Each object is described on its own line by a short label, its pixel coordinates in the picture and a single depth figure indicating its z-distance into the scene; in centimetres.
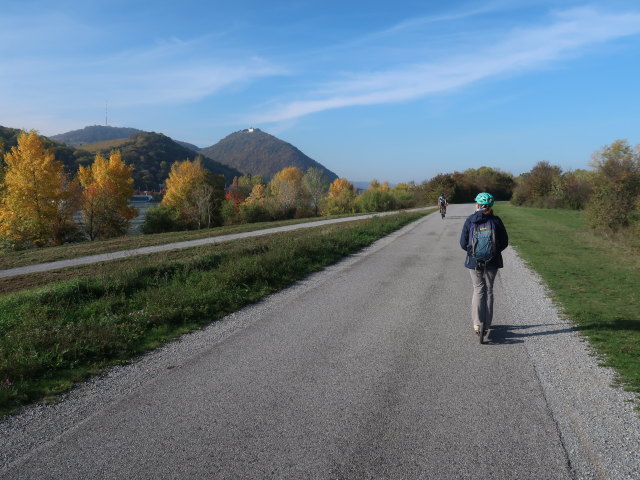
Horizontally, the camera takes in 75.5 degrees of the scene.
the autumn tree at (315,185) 6906
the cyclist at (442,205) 3442
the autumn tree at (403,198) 6562
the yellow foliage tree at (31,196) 3381
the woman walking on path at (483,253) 621
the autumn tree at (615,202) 2328
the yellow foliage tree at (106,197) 3903
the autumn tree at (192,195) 4564
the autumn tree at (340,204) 6094
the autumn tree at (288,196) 5312
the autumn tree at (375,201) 5831
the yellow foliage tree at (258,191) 8262
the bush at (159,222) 4369
